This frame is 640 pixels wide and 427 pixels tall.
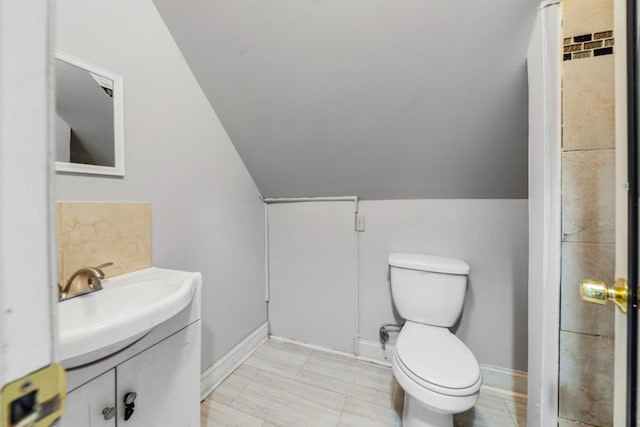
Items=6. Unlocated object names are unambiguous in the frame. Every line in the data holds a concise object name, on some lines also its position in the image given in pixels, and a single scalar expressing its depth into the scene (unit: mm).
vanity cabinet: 719
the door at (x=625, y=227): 475
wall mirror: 899
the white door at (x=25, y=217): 206
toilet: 982
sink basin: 594
